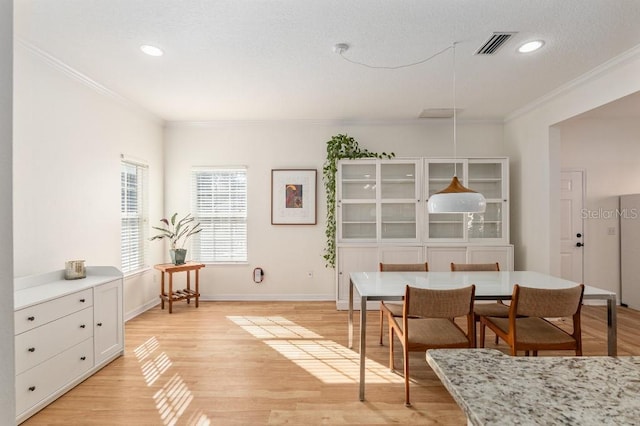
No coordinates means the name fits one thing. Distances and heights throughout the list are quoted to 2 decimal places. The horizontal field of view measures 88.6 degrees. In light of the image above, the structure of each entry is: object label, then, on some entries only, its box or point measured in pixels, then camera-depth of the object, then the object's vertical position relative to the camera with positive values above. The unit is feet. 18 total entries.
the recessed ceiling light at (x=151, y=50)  9.01 +4.60
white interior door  15.71 -0.71
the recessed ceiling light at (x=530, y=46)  8.92 +4.65
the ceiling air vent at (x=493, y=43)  8.55 +4.64
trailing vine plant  15.60 +2.30
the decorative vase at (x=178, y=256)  14.80 -1.89
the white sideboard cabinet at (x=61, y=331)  6.91 -2.86
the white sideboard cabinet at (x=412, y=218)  15.02 -0.22
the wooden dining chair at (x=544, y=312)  7.27 -2.23
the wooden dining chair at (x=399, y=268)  10.51 -1.85
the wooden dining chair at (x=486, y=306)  9.71 -2.94
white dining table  7.63 -1.90
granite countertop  2.24 -1.40
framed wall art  16.44 +1.15
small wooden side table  14.16 -3.34
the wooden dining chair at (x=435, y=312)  7.27 -2.20
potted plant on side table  14.87 -0.90
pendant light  8.09 +0.33
